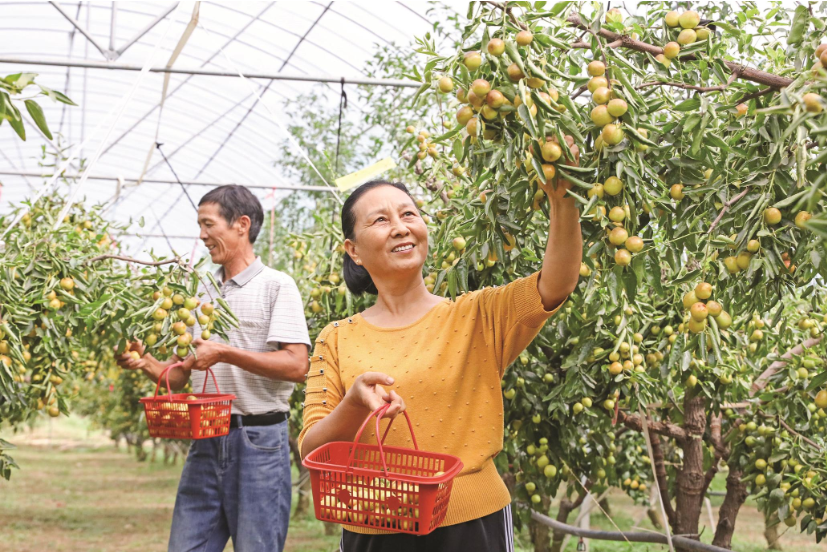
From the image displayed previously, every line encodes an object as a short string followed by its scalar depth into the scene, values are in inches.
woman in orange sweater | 55.3
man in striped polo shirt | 92.7
